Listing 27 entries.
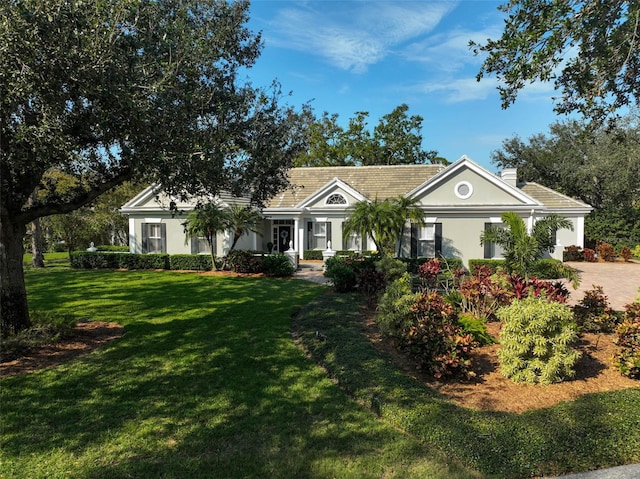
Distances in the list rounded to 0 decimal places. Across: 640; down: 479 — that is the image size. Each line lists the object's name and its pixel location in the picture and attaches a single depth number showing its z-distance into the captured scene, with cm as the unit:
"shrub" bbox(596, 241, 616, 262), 2539
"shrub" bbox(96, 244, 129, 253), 2465
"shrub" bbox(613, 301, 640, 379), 589
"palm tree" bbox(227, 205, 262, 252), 1884
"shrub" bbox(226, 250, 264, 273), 1819
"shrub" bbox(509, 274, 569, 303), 741
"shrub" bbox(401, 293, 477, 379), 586
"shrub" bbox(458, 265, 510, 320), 850
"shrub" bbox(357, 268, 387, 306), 1107
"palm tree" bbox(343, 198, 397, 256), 1590
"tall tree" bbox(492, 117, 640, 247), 2891
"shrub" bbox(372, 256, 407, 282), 1043
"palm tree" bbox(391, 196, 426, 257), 1611
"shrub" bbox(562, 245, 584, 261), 2530
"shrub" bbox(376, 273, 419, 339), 714
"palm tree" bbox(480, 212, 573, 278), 1000
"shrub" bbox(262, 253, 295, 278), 1739
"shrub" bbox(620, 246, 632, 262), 2589
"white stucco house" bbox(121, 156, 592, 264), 1988
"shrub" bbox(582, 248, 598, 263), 2530
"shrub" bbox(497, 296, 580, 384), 578
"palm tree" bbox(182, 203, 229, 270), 1797
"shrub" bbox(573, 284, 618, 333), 789
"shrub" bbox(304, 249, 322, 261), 2338
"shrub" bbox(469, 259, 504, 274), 1765
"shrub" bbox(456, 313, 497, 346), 725
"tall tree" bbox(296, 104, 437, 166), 4350
